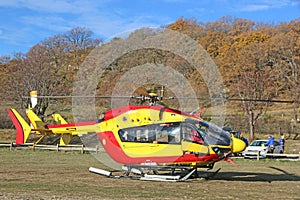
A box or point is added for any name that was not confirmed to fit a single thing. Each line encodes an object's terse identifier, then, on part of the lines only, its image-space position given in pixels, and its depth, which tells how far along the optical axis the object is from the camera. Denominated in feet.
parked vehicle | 95.09
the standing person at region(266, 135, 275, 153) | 98.48
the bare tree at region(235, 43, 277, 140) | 140.77
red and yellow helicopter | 50.39
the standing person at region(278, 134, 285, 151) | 101.28
